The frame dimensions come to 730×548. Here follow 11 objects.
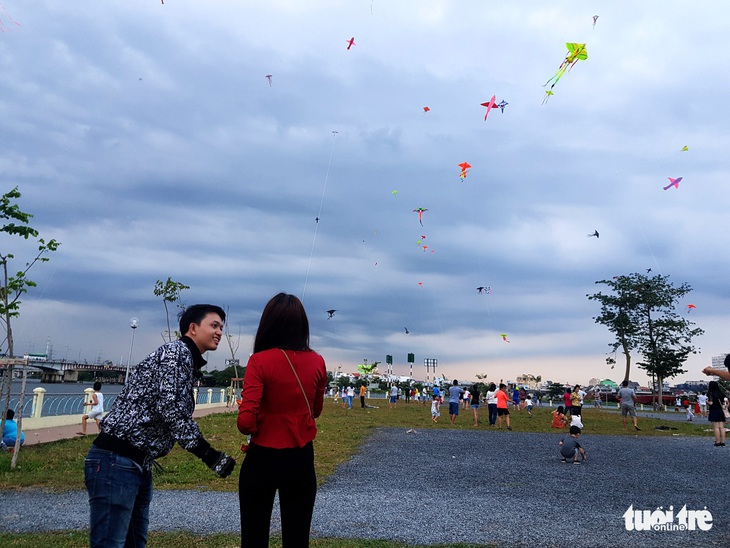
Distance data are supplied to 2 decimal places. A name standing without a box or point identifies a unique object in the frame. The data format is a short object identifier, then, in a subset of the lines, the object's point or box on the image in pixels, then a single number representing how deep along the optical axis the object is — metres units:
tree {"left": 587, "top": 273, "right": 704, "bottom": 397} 43.50
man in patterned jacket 2.66
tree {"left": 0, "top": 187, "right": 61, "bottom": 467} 9.27
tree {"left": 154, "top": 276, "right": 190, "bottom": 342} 27.47
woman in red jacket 2.83
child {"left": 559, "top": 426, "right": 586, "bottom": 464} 11.20
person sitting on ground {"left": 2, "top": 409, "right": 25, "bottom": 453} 10.95
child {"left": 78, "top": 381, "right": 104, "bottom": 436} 13.63
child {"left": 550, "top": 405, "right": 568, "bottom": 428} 21.21
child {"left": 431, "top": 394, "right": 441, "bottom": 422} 23.19
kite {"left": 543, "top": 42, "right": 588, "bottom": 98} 11.65
